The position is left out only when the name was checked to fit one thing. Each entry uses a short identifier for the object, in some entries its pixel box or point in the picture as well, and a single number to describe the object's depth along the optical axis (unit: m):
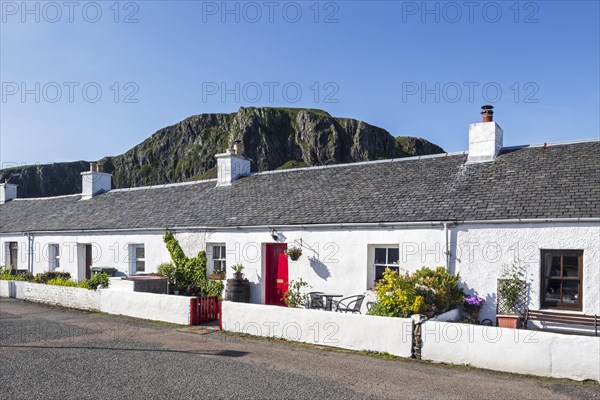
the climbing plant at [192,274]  16.22
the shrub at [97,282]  16.90
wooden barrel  14.70
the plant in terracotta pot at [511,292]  10.96
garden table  12.74
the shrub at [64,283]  17.69
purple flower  11.32
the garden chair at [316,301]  12.96
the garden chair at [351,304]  12.53
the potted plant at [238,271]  15.10
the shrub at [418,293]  10.58
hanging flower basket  14.12
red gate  13.26
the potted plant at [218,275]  15.90
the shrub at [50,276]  19.50
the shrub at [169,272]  16.55
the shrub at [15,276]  20.62
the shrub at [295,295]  13.74
